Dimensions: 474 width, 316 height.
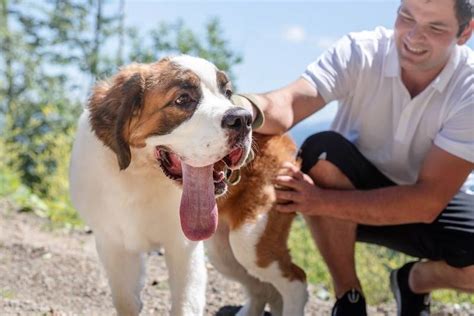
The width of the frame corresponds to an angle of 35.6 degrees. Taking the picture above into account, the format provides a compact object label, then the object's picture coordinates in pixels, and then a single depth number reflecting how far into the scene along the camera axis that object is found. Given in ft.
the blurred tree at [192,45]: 44.32
